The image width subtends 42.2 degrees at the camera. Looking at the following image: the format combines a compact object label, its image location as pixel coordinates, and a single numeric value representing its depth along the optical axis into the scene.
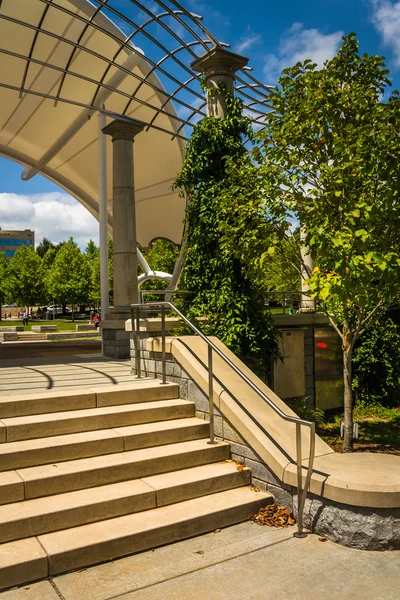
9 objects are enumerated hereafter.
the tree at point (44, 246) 112.24
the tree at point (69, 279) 53.75
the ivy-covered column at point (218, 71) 9.46
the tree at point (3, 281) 52.76
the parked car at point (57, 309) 75.56
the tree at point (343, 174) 6.77
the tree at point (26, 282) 51.44
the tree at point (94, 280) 54.84
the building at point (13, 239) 142.50
